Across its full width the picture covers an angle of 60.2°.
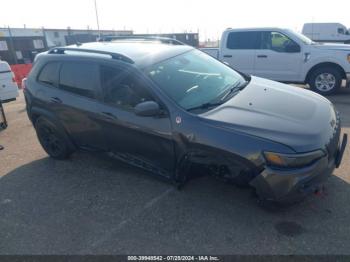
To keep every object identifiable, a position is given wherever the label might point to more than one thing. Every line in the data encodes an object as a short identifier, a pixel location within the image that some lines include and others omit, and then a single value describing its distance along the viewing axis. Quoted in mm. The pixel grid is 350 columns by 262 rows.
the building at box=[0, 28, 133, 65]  21922
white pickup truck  7758
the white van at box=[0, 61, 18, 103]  8086
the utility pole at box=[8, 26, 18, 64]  22047
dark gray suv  2787
